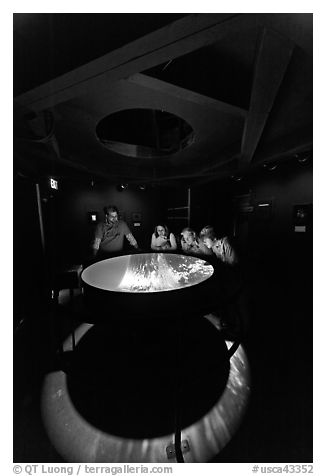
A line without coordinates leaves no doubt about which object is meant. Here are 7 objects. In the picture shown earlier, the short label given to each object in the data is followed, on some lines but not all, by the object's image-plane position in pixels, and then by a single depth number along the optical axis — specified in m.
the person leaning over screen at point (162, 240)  3.05
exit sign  2.49
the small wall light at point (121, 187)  2.93
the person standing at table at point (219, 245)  2.68
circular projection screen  1.64
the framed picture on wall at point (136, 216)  2.92
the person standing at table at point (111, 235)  2.81
